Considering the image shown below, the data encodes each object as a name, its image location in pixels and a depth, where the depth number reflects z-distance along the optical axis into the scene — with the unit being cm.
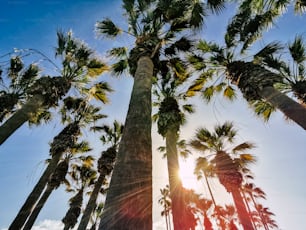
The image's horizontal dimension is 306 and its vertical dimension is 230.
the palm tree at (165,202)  3007
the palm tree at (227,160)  995
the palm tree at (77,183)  1638
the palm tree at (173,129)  771
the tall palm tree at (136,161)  176
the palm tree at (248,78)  548
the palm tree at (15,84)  1014
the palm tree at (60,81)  692
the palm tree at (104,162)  1190
